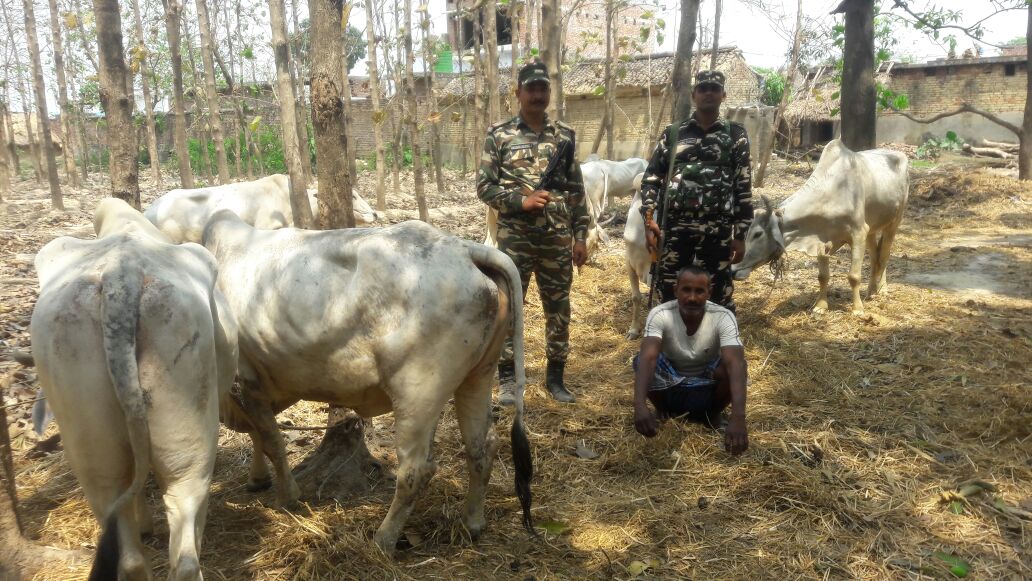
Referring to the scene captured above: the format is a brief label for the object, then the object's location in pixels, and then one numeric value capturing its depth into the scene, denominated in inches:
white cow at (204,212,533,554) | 126.0
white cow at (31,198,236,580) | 95.9
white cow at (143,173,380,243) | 319.9
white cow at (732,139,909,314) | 291.3
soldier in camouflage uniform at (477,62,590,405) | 192.7
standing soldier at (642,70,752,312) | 206.1
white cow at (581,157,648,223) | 523.2
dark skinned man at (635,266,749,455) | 168.6
